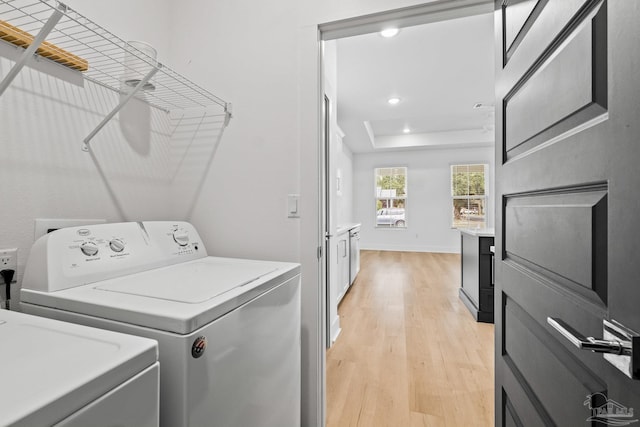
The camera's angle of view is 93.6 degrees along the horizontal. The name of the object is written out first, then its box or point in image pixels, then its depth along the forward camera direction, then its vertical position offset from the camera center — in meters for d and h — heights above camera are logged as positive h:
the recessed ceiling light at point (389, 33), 2.48 +1.47
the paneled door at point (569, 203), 0.51 +0.01
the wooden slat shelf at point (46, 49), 0.97 +0.58
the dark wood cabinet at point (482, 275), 2.92 -0.67
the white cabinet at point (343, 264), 3.25 -0.64
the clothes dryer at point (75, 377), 0.44 -0.27
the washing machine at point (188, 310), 0.70 -0.27
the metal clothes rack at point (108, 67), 0.99 +0.61
